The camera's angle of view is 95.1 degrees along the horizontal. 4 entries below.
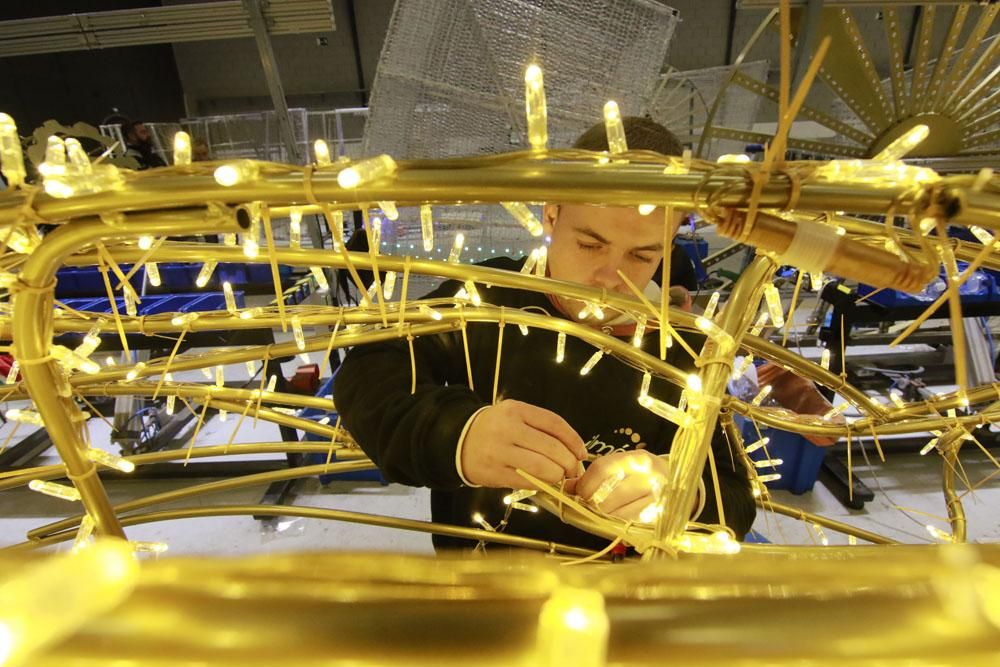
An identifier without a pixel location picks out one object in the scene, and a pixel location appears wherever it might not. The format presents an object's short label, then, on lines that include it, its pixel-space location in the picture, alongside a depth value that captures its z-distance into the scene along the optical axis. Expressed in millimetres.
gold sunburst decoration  1247
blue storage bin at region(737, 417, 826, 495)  1379
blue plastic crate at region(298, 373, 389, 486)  1476
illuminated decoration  152
